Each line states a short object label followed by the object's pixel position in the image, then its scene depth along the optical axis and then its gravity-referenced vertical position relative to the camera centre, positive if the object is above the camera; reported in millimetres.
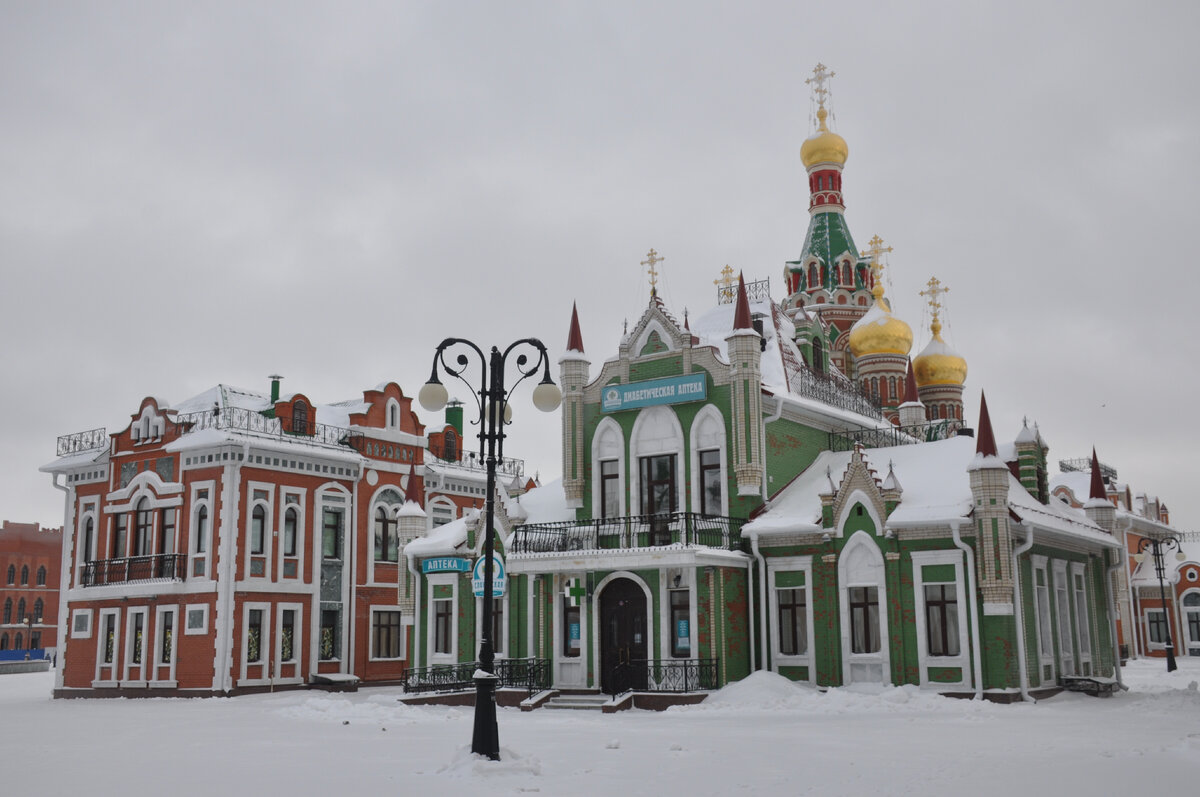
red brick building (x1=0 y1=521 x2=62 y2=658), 79000 +2091
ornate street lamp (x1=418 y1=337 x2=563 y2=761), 14242 +2694
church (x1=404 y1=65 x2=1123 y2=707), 25797 +1446
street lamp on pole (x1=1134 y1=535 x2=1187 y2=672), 41062 +2044
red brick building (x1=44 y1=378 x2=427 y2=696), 34750 +2157
